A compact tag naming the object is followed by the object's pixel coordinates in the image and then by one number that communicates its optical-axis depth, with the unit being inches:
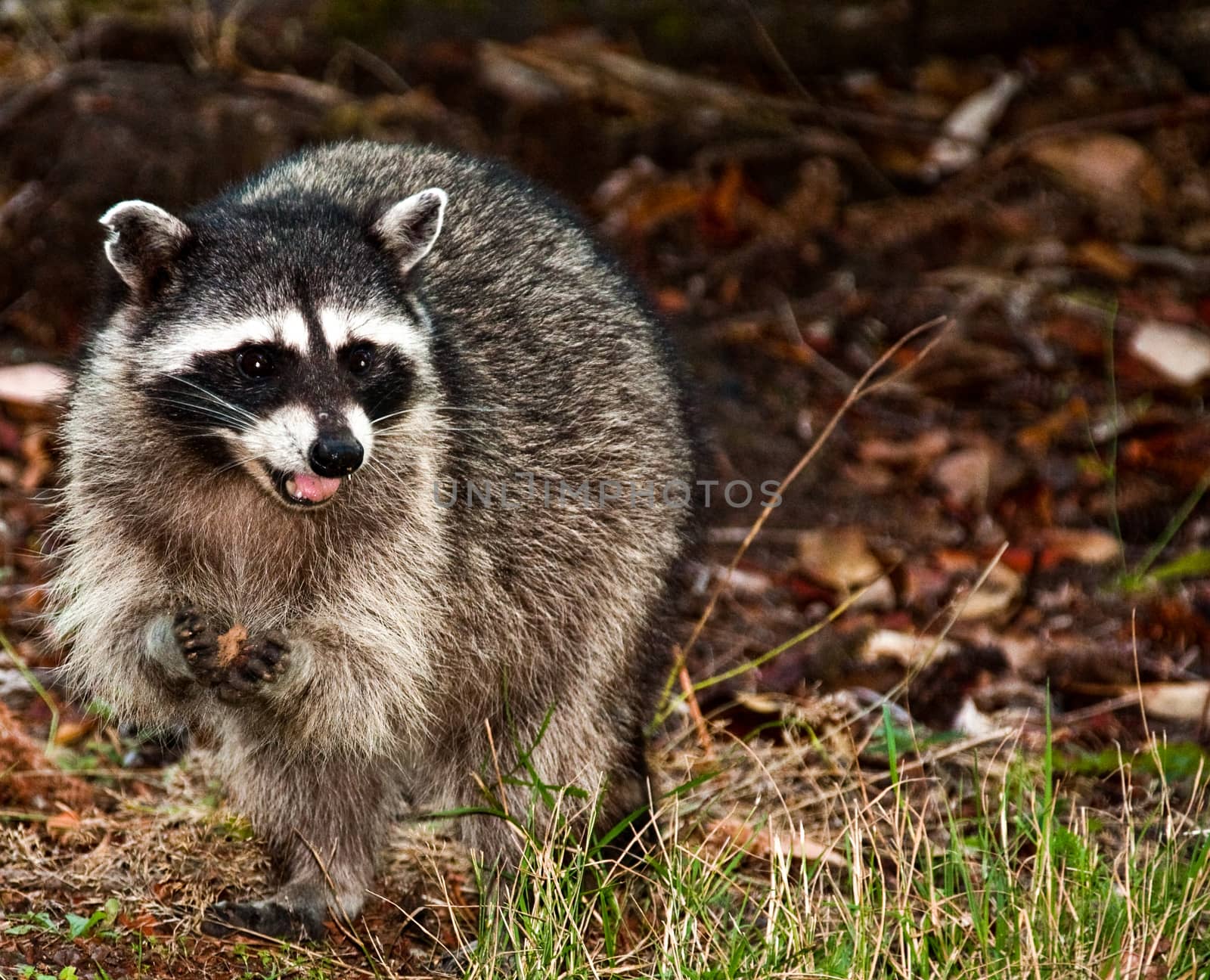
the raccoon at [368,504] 285.7
